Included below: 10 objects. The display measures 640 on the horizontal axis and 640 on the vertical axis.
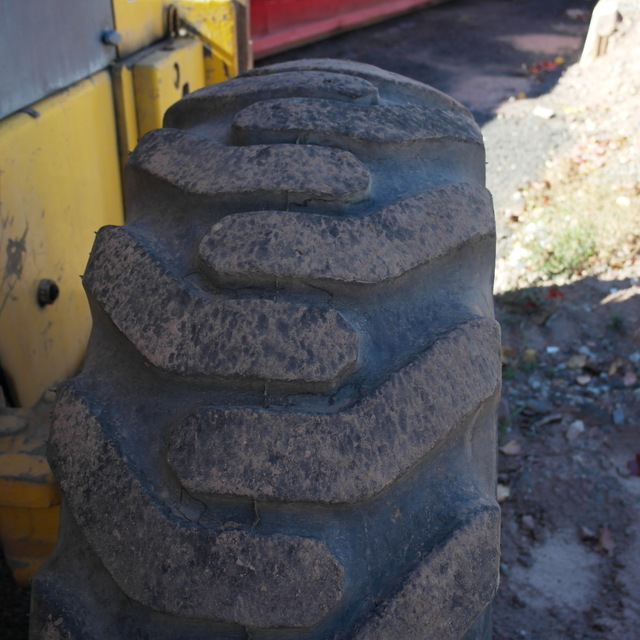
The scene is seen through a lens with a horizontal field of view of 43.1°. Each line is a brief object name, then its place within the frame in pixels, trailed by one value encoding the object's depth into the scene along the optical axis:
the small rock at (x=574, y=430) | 2.23
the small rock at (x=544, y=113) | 4.64
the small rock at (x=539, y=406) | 2.37
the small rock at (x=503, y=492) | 2.02
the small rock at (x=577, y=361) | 2.54
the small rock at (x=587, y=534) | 1.87
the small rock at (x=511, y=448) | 2.18
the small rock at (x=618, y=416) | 2.27
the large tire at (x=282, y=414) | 0.87
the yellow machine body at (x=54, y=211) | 1.29
